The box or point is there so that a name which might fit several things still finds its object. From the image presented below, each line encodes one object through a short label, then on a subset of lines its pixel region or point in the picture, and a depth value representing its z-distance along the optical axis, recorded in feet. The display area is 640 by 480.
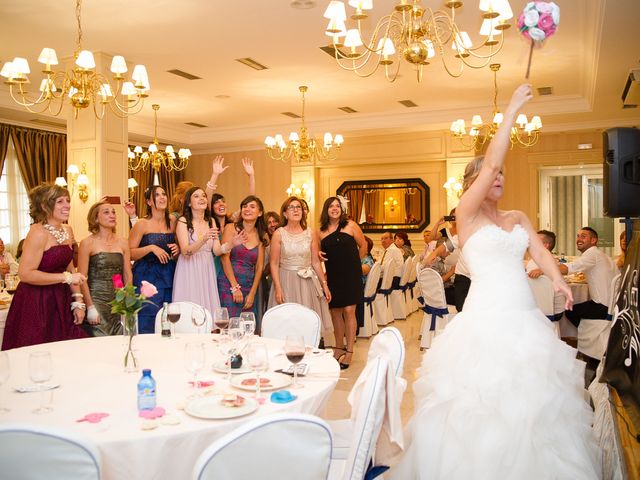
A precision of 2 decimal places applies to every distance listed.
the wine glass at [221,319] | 9.84
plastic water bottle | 6.72
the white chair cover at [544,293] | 16.57
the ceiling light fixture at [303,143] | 28.53
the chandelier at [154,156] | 30.96
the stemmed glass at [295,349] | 7.66
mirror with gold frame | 42.09
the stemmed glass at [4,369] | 6.83
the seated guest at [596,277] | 17.26
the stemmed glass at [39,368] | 6.97
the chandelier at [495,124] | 25.02
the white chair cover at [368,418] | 6.14
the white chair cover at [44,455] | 4.97
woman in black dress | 18.21
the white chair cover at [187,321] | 11.82
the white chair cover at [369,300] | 23.91
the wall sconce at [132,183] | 33.27
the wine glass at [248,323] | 9.25
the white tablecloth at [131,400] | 6.00
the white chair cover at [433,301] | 19.72
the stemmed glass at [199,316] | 11.44
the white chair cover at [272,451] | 5.00
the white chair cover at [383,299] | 25.94
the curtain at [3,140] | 32.12
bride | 8.04
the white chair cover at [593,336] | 17.10
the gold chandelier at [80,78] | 15.55
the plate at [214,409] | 6.54
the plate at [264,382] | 7.52
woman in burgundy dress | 12.94
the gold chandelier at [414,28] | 12.21
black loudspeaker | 9.74
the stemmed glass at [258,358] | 7.54
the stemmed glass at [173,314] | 9.74
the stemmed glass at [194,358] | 7.64
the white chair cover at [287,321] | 11.78
